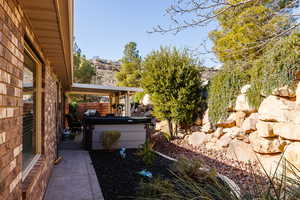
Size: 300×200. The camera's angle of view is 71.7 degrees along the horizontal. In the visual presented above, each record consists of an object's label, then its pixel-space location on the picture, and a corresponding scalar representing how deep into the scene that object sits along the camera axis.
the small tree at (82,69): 19.25
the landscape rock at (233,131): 6.20
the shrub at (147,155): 5.11
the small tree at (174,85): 8.12
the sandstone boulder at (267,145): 4.94
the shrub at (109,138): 6.52
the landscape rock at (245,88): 6.11
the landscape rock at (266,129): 5.11
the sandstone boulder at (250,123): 5.79
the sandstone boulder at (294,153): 4.21
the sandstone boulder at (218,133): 6.89
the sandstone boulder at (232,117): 6.68
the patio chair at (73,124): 10.70
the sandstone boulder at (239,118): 6.34
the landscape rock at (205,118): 7.67
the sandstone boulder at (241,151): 5.57
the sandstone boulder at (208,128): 7.37
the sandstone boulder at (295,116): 4.54
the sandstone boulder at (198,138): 7.34
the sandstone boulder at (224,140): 6.36
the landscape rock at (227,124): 6.71
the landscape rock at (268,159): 4.83
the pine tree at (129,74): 21.34
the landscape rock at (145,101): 14.48
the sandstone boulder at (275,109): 4.88
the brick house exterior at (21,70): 1.50
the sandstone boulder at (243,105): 6.11
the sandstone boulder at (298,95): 4.67
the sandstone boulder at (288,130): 4.49
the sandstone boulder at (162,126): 9.10
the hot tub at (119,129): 6.85
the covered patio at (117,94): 10.23
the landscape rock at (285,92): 4.98
